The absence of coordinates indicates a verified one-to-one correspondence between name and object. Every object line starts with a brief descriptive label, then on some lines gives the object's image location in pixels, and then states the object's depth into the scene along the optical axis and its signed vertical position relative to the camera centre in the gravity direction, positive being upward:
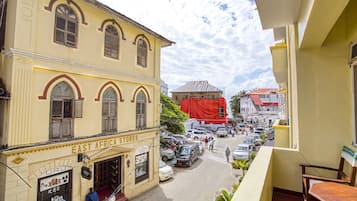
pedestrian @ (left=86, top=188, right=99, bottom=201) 7.35 -3.41
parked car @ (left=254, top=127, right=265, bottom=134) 29.93 -3.57
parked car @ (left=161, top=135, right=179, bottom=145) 19.97 -3.42
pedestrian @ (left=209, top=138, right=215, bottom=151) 21.21 -4.33
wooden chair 2.69 -1.02
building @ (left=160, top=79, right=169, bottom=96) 36.72 +3.69
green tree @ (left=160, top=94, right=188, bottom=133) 19.86 -1.08
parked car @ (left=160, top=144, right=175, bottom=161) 15.80 -3.88
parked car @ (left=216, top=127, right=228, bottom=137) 30.05 -4.00
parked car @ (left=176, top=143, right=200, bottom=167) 14.77 -3.84
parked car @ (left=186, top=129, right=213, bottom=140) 26.42 -3.88
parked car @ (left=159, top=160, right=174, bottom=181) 11.75 -4.04
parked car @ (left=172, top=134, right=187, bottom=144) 20.98 -3.56
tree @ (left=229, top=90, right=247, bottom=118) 46.81 +0.98
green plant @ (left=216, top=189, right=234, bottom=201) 5.96 -2.76
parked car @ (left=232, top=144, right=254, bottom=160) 15.58 -3.76
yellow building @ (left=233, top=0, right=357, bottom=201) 3.08 +0.27
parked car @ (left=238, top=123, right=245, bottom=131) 36.59 -3.86
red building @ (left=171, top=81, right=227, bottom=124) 31.64 +0.79
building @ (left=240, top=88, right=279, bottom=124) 41.19 +0.47
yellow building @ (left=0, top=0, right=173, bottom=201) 5.64 +0.17
